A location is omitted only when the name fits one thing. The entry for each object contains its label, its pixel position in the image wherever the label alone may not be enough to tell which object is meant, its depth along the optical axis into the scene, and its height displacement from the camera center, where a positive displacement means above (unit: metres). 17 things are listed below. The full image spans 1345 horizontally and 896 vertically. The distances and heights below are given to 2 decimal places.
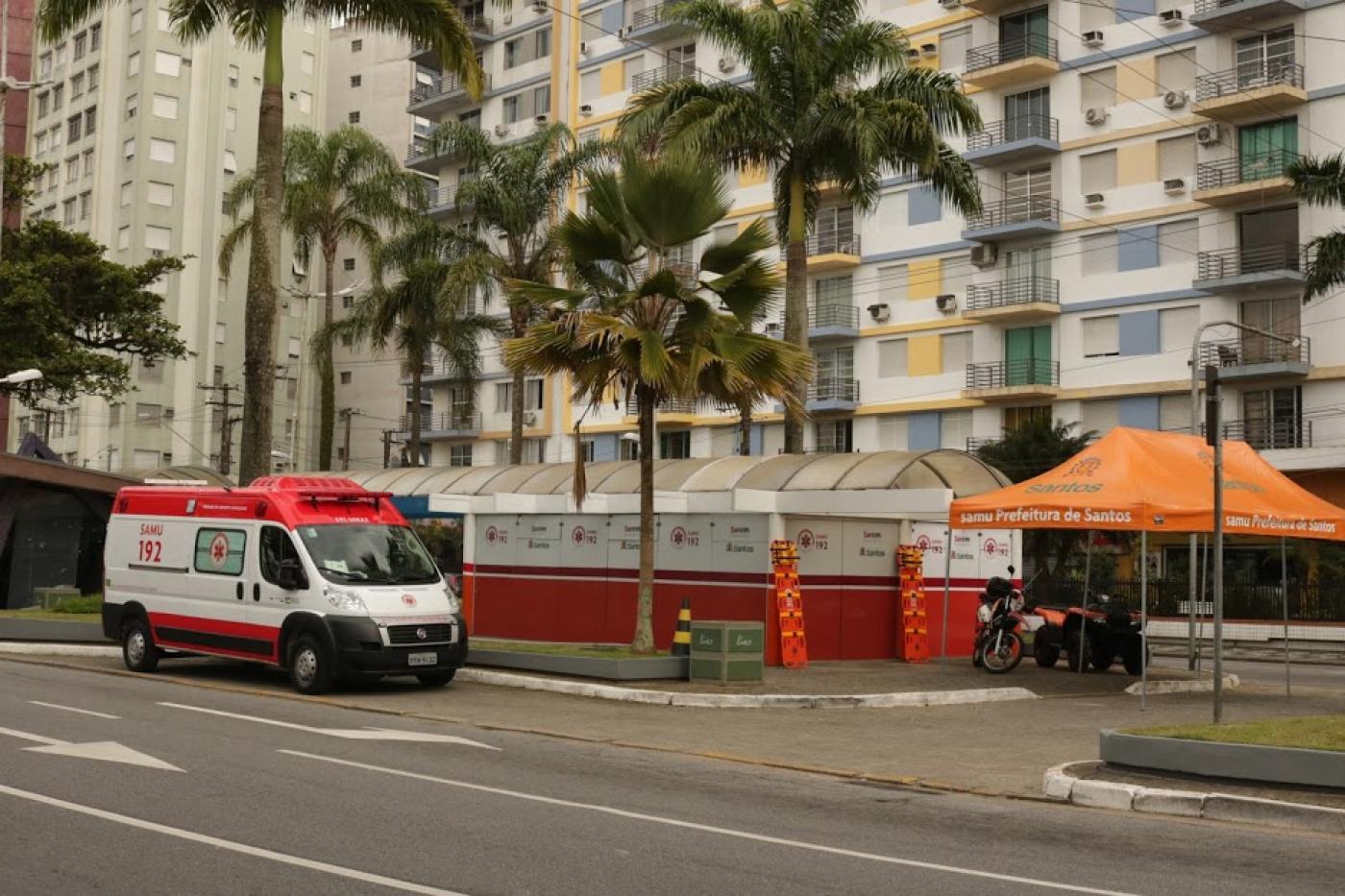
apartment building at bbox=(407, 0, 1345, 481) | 41.53 +10.18
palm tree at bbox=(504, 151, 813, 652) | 18.75 +3.31
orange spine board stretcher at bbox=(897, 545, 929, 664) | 23.70 -0.77
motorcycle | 21.52 -1.05
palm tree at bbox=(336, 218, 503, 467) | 43.38 +7.88
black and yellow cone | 19.41 -1.03
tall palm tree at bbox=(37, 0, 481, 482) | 23.58 +8.37
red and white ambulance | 17.39 -0.43
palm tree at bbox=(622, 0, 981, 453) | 26.80 +8.39
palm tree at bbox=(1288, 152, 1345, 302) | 30.38 +7.90
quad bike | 22.58 -1.13
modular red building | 22.72 +0.26
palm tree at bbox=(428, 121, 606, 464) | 40.72 +10.42
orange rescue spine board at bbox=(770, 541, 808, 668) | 21.78 -0.68
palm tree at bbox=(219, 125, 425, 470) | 49.00 +12.34
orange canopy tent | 17.81 +0.88
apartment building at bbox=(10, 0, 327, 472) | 77.31 +20.06
